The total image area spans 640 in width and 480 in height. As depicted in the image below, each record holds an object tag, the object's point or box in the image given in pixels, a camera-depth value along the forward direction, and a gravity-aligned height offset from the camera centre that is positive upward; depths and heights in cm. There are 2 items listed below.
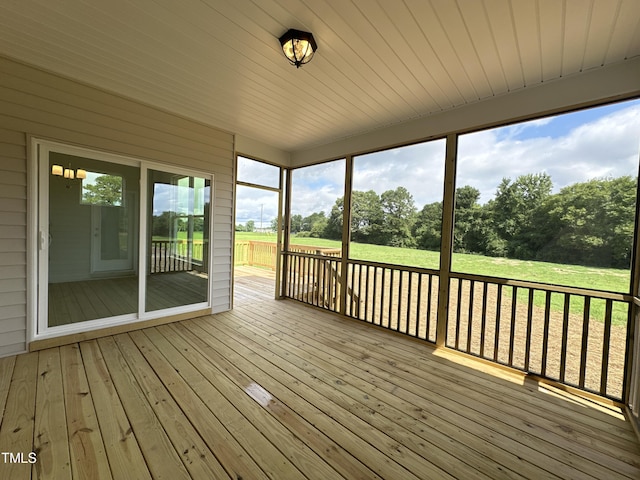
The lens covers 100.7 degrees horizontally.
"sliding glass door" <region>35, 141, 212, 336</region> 271 -18
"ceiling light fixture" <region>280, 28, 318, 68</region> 188 +135
